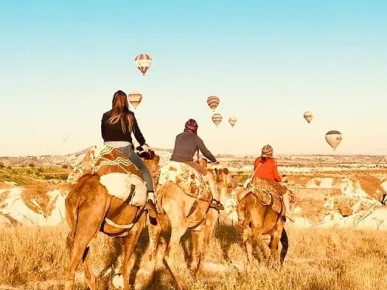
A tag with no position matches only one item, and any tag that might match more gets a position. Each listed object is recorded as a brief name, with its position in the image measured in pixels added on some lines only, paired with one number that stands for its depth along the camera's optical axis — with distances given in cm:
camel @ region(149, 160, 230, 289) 996
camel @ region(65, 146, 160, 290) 711
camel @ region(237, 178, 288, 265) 1159
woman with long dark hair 834
